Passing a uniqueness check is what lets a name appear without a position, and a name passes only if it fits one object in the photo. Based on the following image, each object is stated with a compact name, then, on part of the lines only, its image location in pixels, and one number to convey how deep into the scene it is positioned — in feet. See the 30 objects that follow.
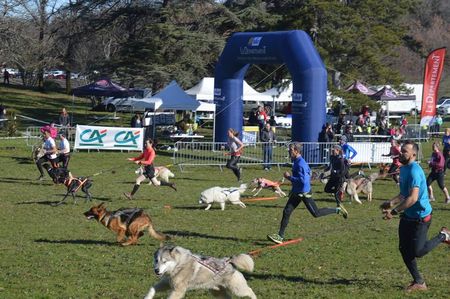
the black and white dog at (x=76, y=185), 59.67
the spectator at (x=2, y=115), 131.15
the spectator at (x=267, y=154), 90.73
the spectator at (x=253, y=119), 122.31
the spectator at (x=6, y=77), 217.97
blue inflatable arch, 90.43
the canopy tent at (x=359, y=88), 140.56
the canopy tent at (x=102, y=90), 140.15
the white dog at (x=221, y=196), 57.52
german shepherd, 42.42
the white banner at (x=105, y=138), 100.94
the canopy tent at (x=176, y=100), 114.62
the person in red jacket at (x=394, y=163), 76.23
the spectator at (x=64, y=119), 109.17
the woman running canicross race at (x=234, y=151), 75.20
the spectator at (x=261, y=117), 116.16
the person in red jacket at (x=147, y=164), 61.98
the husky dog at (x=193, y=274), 27.25
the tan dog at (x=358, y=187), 63.82
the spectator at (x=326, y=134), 90.38
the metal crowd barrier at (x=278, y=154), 90.17
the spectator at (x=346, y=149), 70.75
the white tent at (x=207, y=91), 129.80
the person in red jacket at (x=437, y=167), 62.64
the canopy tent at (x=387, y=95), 144.36
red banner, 92.53
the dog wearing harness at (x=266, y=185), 64.75
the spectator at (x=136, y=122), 115.14
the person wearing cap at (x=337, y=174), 61.00
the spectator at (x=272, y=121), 132.30
